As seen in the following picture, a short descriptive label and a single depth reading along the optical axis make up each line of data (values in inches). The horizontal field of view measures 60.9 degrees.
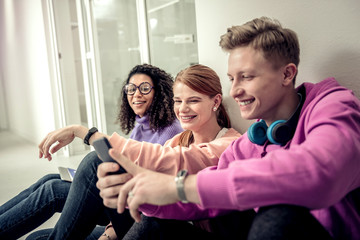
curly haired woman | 61.6
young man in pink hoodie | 28.8
